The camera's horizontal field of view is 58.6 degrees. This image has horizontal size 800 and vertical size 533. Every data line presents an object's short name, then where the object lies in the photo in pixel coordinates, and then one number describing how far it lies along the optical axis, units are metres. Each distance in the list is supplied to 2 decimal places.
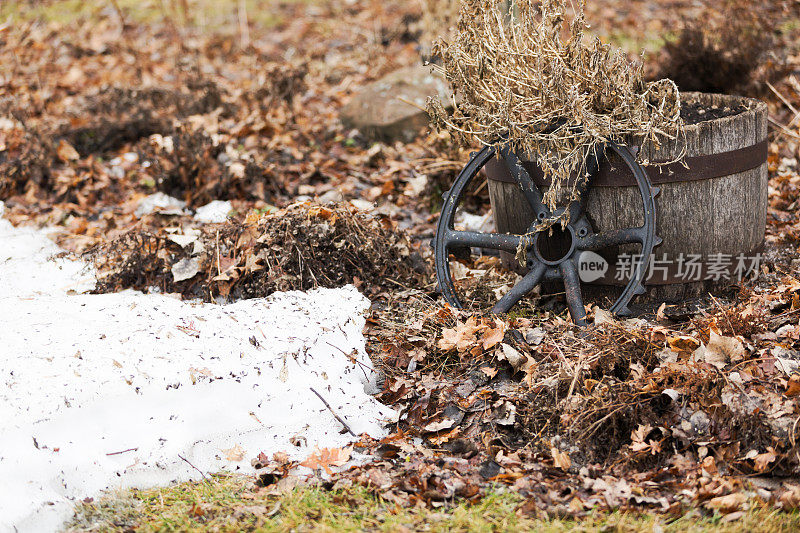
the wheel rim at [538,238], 3.43
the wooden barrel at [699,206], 3.49
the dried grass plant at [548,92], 3.44
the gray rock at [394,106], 6.39
